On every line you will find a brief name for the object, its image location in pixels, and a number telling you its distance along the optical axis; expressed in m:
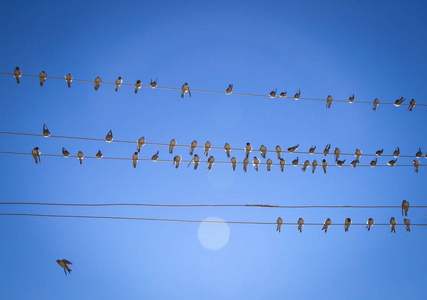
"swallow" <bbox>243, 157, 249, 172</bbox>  9.75
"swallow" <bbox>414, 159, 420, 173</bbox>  10.03
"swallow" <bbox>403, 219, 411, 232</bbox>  9.23
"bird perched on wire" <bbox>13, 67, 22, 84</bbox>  8.59
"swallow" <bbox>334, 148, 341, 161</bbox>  9.95
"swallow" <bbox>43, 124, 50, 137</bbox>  8.16
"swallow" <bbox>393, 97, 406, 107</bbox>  9.73
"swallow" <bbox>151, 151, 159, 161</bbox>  9.58
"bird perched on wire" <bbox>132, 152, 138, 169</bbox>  10.63
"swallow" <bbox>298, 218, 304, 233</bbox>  9.93
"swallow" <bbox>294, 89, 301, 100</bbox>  9.49
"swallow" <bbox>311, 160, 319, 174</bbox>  9.55
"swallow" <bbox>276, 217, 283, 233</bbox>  9.37
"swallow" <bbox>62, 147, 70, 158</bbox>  9.69
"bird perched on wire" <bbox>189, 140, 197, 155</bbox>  10.26
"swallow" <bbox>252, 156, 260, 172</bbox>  9.33
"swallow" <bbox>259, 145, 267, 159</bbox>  10.83
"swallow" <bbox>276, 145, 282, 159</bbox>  9.27
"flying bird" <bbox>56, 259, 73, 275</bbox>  9.70
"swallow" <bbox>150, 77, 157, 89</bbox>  8.81
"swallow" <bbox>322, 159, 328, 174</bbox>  10.09
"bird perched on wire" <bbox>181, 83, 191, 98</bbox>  10.68
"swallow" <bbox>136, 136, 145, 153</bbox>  9.62
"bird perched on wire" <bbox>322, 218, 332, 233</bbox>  9.83
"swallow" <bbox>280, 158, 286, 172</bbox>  10.01
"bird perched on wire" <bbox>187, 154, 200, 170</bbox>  9.32
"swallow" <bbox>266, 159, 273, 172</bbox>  9.82
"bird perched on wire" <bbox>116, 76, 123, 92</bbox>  9.81
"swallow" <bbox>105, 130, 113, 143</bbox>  8.78
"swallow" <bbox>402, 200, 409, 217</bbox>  9.24
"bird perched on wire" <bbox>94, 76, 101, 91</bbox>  9.79
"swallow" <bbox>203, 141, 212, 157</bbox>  8.76
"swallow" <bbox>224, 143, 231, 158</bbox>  10.77
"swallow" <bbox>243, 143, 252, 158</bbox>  9.99
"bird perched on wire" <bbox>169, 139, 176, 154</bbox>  10.08
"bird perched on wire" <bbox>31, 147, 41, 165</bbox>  8.84
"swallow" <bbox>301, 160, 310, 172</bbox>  10.07
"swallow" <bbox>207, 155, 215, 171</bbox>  9.80
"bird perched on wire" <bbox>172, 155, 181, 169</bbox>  10.88
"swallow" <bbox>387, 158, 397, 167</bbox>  9.89
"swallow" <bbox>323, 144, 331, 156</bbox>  9.83
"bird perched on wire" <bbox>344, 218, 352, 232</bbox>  10.01
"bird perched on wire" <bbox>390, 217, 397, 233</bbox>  9.41
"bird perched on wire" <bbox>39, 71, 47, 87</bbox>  8.90
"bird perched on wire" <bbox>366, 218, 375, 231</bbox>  9.41
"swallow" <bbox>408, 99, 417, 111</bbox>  10.40
